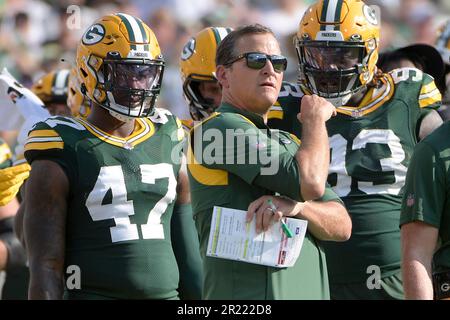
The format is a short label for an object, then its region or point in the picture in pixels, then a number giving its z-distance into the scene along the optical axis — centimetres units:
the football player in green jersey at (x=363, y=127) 1110
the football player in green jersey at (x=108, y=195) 873
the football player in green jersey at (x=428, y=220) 806
